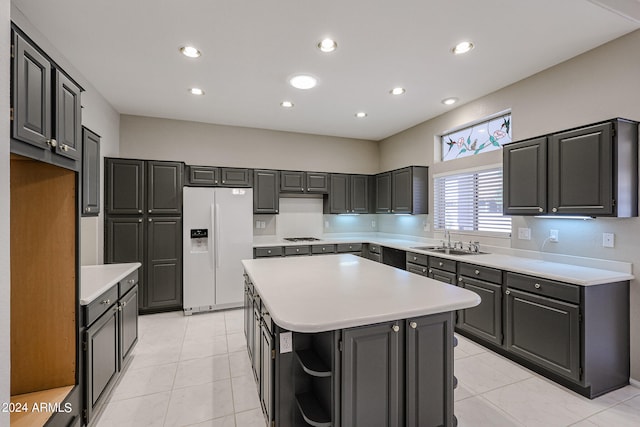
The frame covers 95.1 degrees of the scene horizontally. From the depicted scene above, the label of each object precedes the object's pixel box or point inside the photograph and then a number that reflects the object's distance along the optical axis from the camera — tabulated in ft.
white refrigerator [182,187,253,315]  13.41
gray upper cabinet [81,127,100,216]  7.76
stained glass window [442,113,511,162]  11.76
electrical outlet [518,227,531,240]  10.31
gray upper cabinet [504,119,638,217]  7.39
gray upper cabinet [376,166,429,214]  15.08
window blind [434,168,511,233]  11.76
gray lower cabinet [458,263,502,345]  9.31
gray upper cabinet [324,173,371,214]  17.65
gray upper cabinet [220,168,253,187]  14.76
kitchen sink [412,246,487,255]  12.40
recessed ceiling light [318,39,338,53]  8.24
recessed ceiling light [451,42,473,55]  8.33
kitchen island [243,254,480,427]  4.67
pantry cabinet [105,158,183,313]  12.64
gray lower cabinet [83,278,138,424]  6.05
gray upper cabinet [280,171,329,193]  16.28
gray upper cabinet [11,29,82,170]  4.00
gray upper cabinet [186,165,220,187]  14.26
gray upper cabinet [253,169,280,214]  15.48
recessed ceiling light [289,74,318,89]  10.36
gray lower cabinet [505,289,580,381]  7.39
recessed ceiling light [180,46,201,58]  8.60
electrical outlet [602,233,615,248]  8.14
